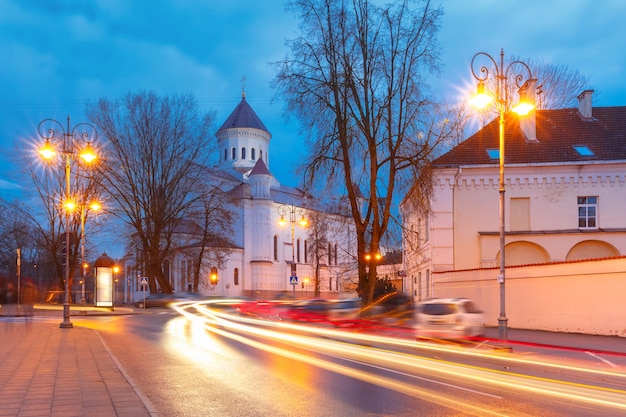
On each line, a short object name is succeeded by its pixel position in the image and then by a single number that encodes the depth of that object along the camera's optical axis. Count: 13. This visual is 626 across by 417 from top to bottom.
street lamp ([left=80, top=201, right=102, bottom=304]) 51.86
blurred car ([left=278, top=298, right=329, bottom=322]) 30.84
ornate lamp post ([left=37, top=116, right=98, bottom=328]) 28.55
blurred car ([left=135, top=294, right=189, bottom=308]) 53.65
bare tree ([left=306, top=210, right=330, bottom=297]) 49.69
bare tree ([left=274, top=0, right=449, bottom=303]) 32.66
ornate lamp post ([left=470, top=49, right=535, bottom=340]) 19.70
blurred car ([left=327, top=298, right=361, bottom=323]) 29.81
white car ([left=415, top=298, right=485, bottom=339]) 21.09
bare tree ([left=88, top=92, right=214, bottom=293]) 54.66
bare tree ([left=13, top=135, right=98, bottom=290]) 57.22
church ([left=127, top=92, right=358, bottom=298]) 86.31
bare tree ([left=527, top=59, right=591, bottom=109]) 50.47
